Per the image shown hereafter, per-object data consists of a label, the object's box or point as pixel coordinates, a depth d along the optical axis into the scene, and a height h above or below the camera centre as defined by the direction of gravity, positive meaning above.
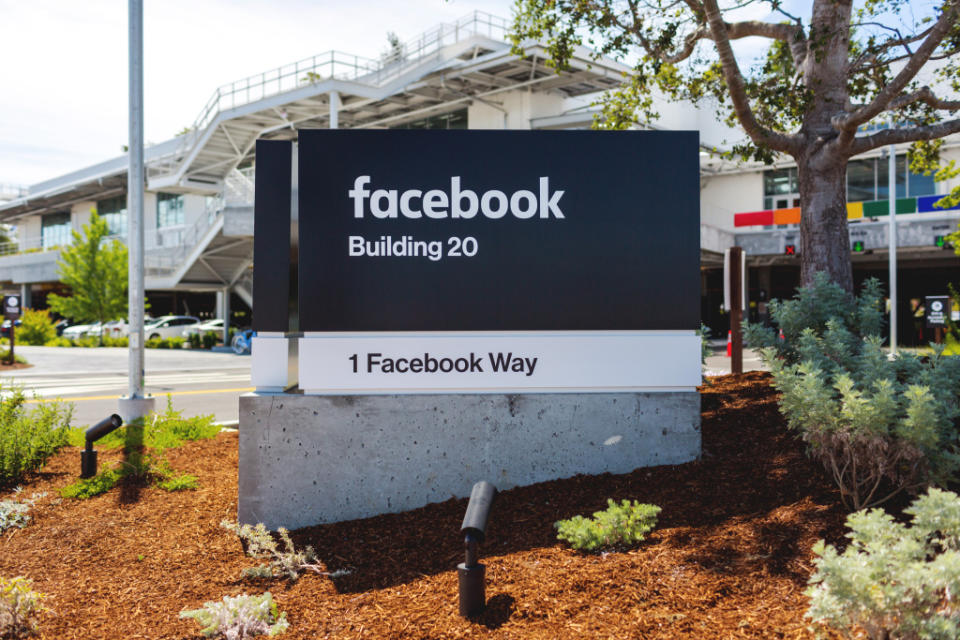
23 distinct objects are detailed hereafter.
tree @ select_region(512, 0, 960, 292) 6.90 +2.84
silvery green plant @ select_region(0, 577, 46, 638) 3.24 -1.39
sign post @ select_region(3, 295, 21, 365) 21.72 +0.41
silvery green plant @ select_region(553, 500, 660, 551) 3.71 -1.16
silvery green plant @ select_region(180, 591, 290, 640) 3.13 -1.39
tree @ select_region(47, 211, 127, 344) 35.72 +2.29
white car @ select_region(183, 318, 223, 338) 34.48 -0.43
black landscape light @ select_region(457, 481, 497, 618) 3.13 -1.17
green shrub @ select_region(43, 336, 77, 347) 33.93 -1.10
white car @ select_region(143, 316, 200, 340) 35.00 -0.34
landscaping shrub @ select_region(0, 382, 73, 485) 6.07 -1.11
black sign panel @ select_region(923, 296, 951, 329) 18.38 +0.16
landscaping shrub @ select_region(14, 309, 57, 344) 34.53 -0.44
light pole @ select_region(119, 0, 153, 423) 8.49 +1.13
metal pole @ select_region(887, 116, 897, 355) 21.58 +3.51
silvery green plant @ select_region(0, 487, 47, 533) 4.93 -1.43
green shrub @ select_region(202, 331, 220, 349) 32.81 -0.94
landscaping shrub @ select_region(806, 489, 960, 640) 2.32 -0.96
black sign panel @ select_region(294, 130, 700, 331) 4.95 +0.63
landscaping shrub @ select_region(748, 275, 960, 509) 3.49 -0.52
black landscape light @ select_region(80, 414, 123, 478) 6.07 -1.05
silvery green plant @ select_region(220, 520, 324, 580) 3.96 -1.44
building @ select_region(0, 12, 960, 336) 29.23 +8.54
